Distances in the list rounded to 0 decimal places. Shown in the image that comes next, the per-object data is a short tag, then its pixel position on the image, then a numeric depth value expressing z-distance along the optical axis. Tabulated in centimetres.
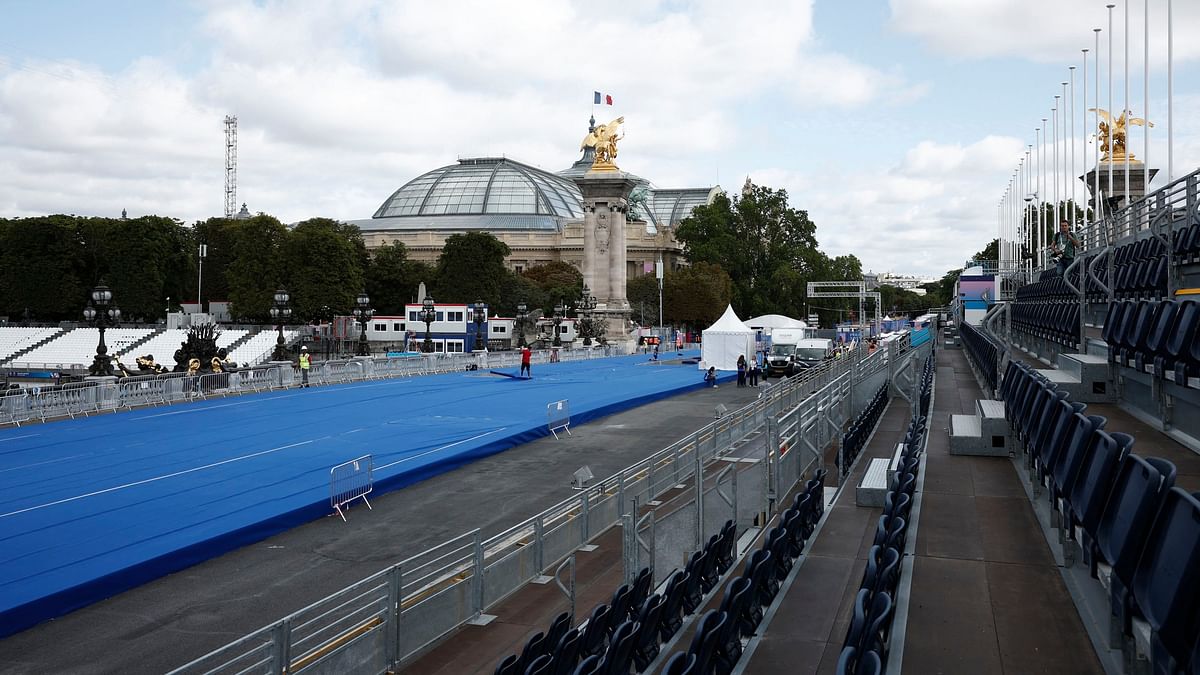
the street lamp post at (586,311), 7178
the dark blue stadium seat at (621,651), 656
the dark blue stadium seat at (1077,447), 638
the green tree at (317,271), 7412
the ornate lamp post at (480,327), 6931
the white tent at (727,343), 4775
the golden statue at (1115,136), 5244
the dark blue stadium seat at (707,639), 606
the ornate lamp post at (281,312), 4178
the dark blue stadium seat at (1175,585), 387
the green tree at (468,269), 8919
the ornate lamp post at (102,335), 3069
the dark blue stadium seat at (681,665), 570
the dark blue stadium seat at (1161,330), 943
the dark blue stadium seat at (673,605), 823
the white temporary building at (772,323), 5878
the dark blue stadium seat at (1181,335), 868
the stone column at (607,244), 7800
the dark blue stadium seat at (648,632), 753
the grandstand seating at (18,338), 6367
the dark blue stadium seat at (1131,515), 463
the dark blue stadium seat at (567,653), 715
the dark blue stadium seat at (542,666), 681
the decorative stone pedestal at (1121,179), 5366
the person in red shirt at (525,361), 4141
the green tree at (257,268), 7512
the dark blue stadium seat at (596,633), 762
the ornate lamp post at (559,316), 7309
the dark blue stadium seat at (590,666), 635
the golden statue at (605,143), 7862
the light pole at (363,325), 4912
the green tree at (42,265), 7438
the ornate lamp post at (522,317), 6267
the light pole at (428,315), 5519
